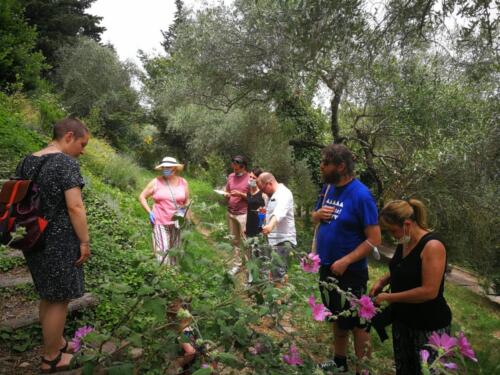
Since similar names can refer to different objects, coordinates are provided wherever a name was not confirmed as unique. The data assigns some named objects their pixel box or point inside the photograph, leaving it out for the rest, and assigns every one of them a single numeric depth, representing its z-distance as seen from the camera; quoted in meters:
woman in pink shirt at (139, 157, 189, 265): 4.65
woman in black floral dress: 2.45
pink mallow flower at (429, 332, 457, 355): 1.52
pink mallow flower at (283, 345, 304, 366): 1.74
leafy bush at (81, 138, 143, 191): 9.63
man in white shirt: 4.32
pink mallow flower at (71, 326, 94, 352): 1.75
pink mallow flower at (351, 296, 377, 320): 1.98
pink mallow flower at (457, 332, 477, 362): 1.58
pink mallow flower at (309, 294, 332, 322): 1.91
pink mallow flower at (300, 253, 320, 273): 2.10
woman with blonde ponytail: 2.48
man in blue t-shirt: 3.03
